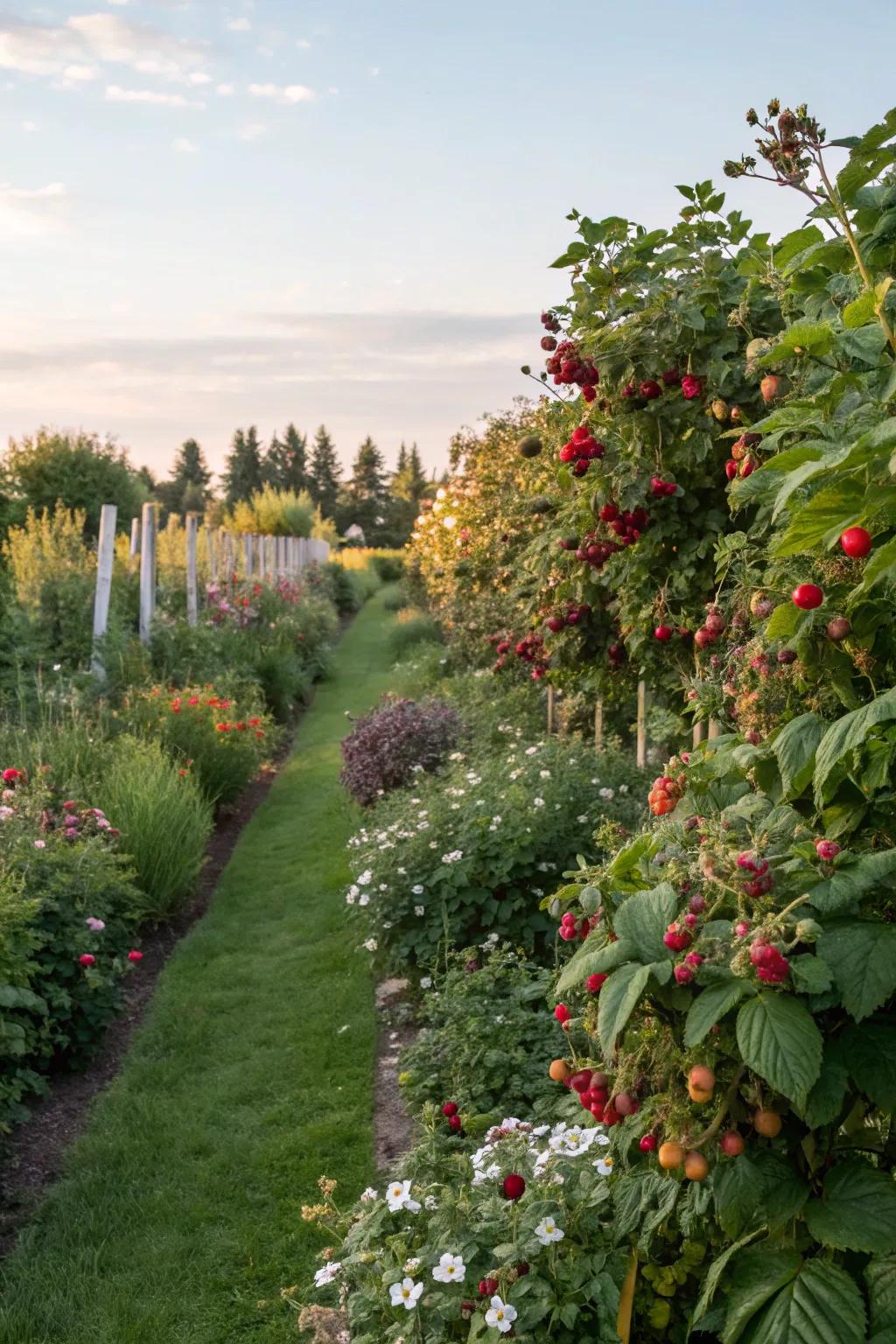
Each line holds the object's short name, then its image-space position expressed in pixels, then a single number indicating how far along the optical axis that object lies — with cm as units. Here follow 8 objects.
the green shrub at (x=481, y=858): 481
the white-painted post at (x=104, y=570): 892
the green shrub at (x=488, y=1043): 346
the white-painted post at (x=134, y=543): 1075
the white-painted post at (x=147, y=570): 983
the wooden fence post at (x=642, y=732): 515
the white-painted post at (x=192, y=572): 1179
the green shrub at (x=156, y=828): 599
